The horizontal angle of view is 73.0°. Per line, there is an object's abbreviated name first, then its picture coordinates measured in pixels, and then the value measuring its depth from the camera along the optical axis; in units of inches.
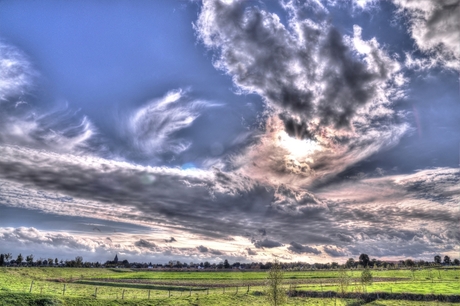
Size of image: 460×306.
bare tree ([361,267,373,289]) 3729.8
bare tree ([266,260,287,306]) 2600.9
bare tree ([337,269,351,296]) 3455.2
